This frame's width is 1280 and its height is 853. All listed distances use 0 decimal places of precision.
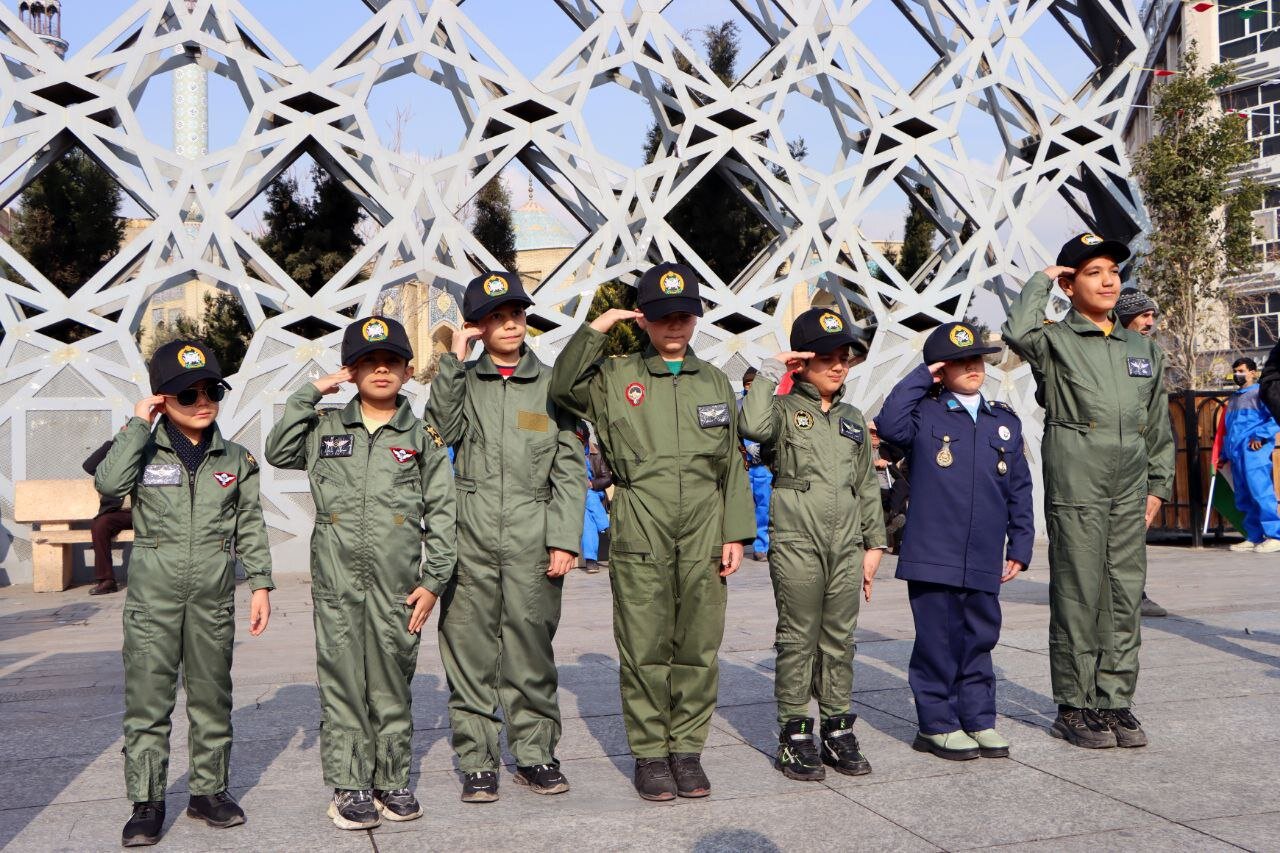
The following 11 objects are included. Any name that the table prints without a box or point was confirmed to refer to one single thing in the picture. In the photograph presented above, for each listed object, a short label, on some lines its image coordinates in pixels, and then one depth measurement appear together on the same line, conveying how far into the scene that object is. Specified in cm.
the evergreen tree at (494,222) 2570
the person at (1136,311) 794
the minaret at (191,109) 5969
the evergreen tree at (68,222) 3055
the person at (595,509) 1371
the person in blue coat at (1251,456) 1294
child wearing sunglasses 470
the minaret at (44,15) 5419
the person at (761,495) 1431
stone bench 1280
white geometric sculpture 1352
